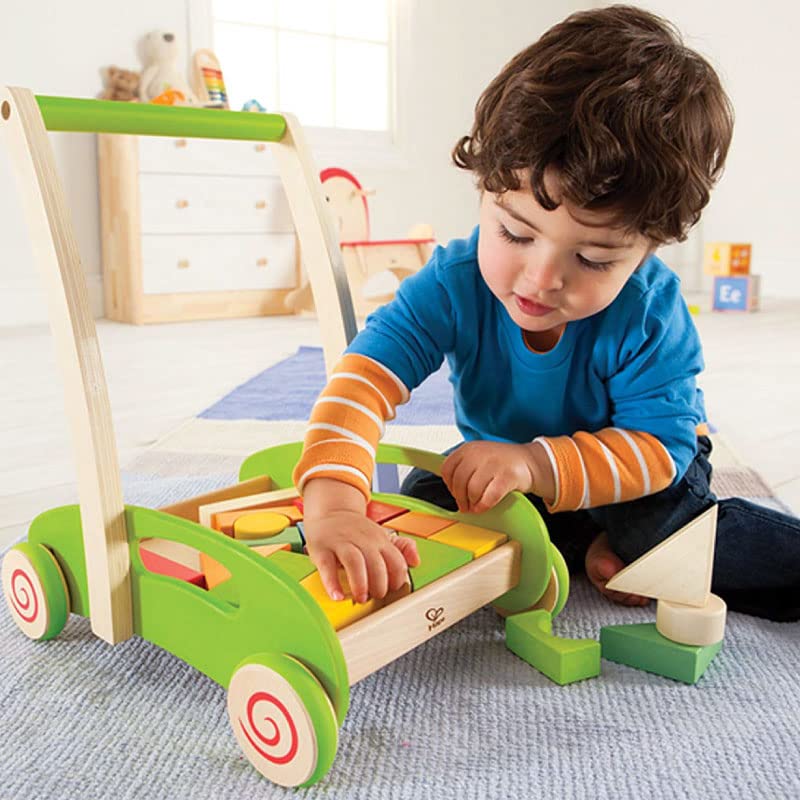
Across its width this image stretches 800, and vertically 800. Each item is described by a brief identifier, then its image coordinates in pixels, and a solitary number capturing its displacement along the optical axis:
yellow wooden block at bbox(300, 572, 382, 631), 0.52
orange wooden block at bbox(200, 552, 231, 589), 0.59
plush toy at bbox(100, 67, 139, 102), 2.50
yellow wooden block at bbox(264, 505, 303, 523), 0.68
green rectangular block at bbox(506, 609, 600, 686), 0.61
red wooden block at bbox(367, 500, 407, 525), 0.68
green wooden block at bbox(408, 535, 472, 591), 0.57
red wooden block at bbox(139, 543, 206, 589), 0.62
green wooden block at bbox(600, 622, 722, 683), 0.61
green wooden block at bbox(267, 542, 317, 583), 0.57
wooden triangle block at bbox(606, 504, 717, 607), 0.59
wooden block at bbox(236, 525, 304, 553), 0.63
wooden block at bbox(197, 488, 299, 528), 0.69
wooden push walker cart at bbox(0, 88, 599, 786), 0.49
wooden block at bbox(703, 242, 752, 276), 2.95
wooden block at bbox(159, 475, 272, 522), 0.71
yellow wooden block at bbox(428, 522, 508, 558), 0.63
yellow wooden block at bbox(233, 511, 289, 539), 0.65
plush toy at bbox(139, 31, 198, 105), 2.54
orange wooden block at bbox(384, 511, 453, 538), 0.66
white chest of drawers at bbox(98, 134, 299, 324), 2.49
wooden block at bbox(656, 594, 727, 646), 0.61
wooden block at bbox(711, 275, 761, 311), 2.84
